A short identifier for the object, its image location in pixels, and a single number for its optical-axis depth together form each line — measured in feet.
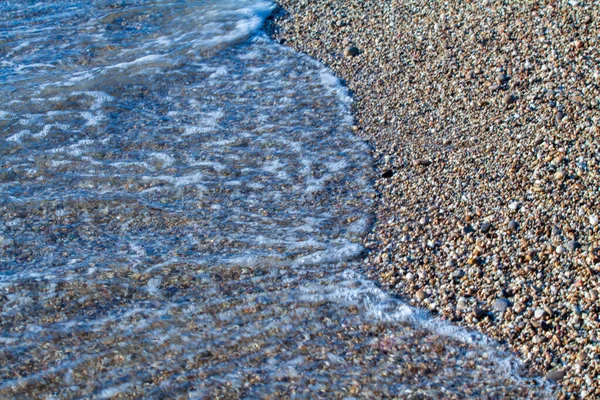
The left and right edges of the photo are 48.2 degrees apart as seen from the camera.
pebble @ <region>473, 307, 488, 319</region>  12.57
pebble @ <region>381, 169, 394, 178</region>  16.81
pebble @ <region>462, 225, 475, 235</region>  14.29
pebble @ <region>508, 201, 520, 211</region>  14.33
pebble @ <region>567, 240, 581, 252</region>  13.03
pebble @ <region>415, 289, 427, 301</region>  13.29
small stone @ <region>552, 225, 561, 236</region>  13.41
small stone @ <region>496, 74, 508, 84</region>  17.98
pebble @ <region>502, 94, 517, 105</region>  17.26
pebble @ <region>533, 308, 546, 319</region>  12.10
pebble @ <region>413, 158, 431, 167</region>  16.60
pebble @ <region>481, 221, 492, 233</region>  14.14
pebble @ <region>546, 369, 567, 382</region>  11.17
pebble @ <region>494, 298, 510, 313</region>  12.52
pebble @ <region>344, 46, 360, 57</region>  21.88
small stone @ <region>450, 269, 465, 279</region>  13.46
